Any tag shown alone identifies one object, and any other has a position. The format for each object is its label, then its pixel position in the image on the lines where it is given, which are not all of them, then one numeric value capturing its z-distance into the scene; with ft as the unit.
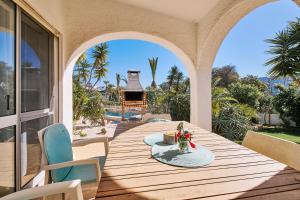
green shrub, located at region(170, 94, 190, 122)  14.22
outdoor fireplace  24.72
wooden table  2.13
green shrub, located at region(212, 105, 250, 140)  12.61
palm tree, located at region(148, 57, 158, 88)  34.53
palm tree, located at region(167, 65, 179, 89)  36.33
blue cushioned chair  3.59
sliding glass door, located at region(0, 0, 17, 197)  4.08
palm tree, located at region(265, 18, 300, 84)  13.31
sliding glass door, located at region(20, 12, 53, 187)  5.07
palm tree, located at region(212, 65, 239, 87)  41.43
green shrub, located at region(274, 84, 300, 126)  18.08
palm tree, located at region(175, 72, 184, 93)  35.89
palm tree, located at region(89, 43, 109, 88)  20.19
